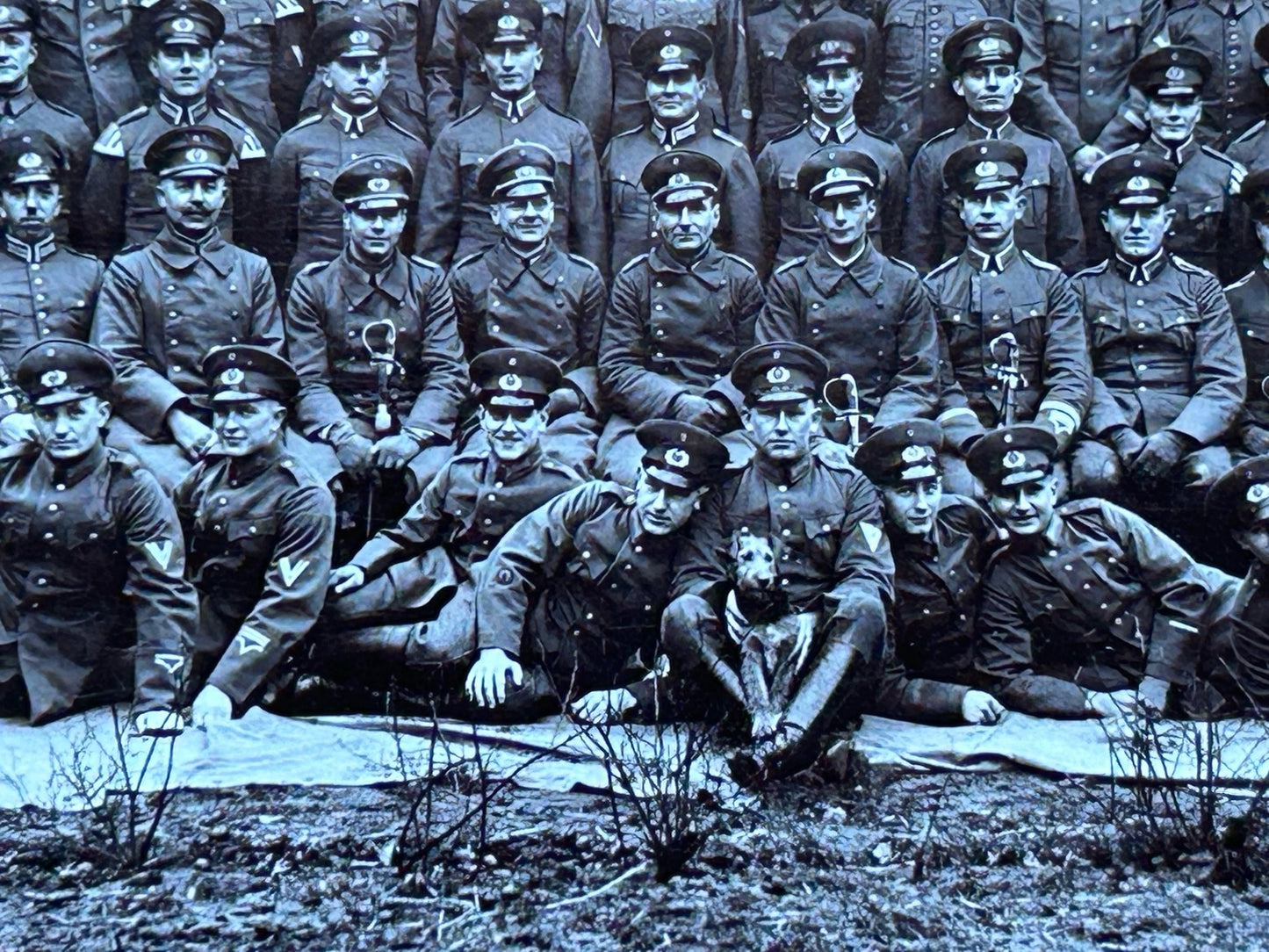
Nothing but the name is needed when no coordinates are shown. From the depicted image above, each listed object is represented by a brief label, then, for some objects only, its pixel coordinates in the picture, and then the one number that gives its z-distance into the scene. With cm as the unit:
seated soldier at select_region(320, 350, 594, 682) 830
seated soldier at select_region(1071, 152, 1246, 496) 892
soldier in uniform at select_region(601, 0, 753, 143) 995
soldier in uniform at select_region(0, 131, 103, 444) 903
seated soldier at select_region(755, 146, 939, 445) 908
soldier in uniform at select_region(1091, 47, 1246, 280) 961
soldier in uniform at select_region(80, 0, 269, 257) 946
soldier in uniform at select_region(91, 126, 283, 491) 880
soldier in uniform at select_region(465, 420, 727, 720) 831
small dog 786
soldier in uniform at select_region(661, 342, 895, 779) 795
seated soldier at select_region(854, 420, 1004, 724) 843
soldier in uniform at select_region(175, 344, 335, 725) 816
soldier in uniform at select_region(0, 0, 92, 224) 948
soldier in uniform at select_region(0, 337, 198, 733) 821
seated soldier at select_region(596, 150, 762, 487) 918
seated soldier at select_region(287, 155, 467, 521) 884
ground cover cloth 769
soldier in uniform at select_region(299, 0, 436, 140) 984
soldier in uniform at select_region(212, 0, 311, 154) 981
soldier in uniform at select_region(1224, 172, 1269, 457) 925
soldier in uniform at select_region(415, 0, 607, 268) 960
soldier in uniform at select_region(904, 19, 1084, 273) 960
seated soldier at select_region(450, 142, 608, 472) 923
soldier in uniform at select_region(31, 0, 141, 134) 971
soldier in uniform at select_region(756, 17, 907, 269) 967
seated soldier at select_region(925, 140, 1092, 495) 906
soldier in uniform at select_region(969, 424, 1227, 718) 841
